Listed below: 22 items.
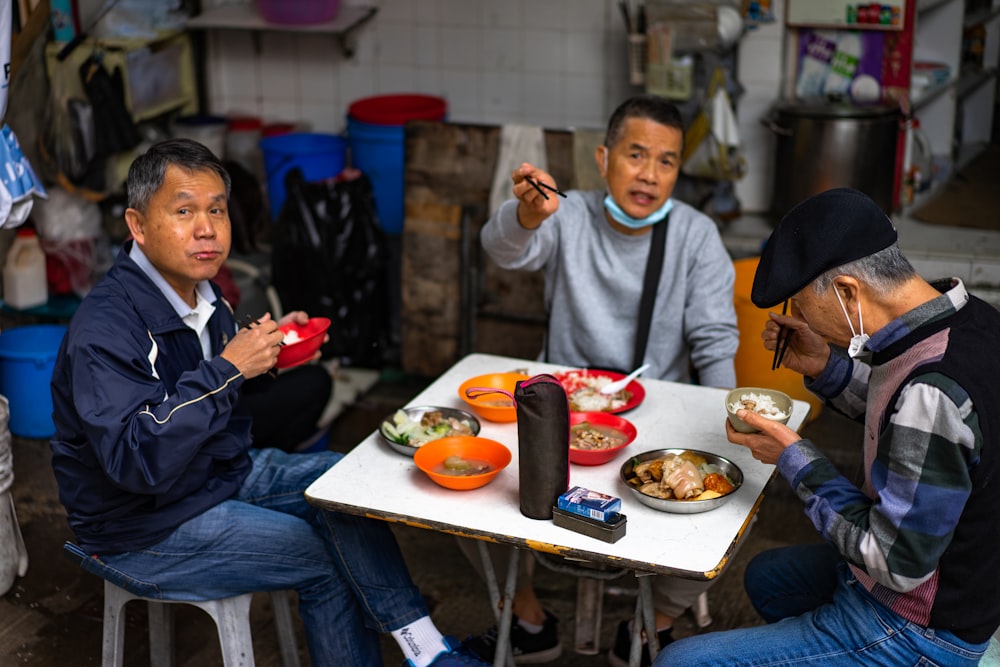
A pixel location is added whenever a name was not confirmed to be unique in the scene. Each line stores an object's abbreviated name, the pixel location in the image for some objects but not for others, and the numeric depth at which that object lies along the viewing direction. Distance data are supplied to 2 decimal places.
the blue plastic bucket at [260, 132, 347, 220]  5.61
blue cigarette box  2.34
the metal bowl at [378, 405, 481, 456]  2.83
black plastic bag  5.14
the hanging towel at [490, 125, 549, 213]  4.81
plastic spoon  3.03
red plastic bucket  5.61
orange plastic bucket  4.48
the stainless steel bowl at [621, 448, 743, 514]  2.43
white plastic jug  5.14
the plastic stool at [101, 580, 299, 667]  2.83
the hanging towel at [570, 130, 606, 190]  4.72
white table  2.31
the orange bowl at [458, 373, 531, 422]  2.92
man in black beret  2.11
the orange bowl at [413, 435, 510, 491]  2.57
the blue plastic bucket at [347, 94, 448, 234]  5.52
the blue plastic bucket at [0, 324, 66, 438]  4.60
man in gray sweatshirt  3.43
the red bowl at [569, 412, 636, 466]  2.66
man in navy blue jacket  2.54
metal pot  5.15
